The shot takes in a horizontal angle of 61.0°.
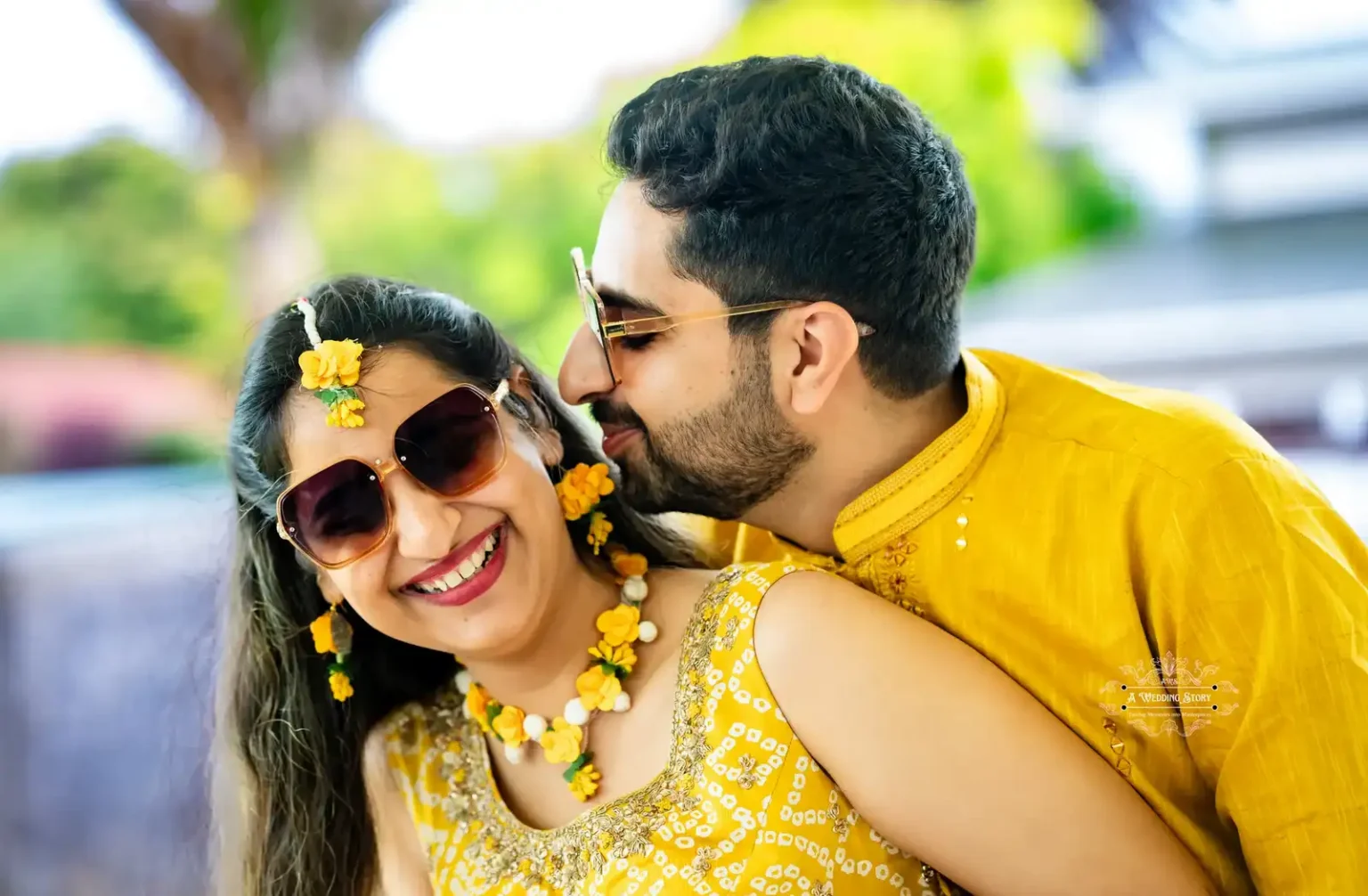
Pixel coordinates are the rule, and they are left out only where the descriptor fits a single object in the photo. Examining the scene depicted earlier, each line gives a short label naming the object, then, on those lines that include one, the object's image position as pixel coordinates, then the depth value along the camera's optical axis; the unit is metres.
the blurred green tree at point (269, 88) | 6.57
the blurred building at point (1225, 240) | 5.41
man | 1.33
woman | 1.31
